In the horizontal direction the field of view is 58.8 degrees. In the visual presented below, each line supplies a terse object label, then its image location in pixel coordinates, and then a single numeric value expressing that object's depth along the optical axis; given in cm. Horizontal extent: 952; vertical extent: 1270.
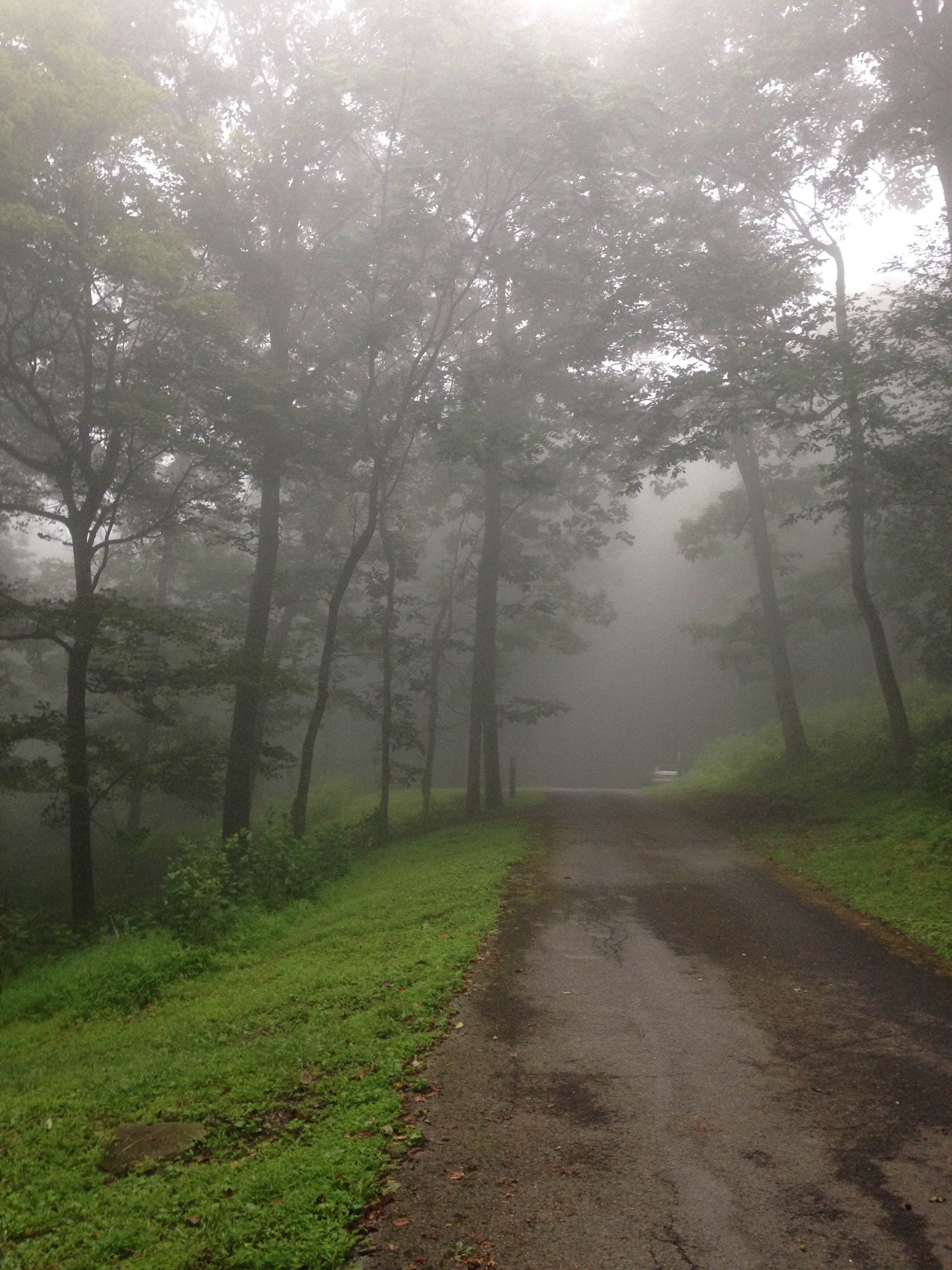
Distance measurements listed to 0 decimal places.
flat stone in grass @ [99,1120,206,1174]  483
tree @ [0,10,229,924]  1262
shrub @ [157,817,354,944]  1038
